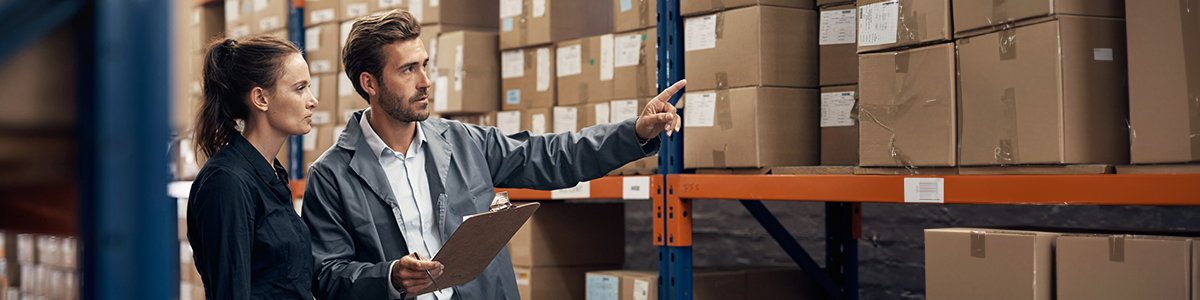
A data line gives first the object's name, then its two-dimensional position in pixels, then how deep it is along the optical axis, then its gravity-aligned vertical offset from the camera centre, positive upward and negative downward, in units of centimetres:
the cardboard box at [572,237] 346 -30
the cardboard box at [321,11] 453 +86
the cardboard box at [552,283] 344 -48
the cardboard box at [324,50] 455 +66
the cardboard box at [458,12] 386 +73
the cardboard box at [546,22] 339 +60
